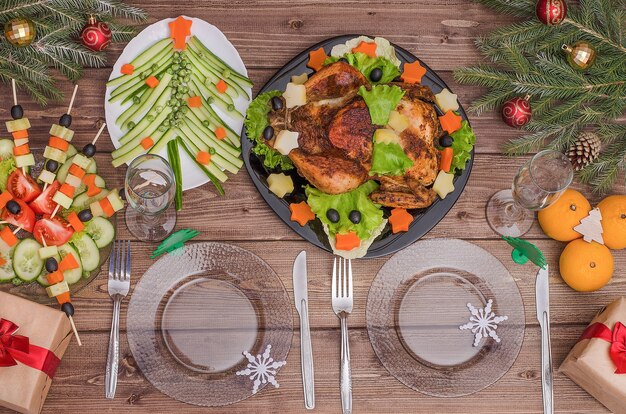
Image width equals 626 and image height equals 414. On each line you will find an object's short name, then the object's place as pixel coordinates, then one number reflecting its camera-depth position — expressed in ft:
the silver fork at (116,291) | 6.53
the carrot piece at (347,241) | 6.51
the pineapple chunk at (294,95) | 6.40
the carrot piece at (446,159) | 6.72
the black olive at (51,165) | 6.55
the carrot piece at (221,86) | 6.84
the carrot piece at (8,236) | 6.36
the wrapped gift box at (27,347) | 6.05
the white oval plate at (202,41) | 6.81
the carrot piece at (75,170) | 6.59
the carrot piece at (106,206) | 6.57
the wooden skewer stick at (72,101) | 6.67
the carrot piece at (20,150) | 6.55
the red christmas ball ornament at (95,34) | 6.61
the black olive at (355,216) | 6.44
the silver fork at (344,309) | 6.75
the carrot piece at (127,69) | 6.76
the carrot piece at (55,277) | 6.38
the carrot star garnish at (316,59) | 6.92
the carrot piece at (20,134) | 6.57
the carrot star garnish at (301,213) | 6.70
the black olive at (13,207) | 6.26
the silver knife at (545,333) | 6.89
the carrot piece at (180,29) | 6.84
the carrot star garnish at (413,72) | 6.85
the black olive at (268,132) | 6.37
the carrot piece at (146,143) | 6.72
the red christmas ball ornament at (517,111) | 6.99
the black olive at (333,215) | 6.44
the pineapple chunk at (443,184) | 6.70
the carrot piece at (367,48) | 6.73
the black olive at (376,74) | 6.56
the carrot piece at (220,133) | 6.82
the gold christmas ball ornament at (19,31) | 6.20
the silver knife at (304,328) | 6.72
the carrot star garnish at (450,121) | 6.76
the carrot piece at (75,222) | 6.48
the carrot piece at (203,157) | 6.79
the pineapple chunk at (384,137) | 6.15
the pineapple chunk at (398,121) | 6.25
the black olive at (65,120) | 6.70
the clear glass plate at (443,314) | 6.82
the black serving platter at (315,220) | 6.77
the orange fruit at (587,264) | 6.82
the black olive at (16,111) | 6.57
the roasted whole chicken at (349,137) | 6.20
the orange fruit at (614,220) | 6.87
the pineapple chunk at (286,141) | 6.24
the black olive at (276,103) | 6.40
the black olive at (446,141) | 6.63
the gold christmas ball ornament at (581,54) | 6.70
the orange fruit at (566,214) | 6.86
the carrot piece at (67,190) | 6.52
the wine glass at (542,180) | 6.39
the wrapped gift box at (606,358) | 6.44
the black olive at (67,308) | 6.43
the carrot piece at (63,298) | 6.48
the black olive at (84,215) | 6.48
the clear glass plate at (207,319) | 6.61
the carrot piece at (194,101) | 6.86
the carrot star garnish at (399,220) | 6.70
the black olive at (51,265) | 6.31
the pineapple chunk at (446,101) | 6.85
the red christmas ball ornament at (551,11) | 6.65
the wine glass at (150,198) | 6.28
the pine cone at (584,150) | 6.95
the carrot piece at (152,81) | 6.79
